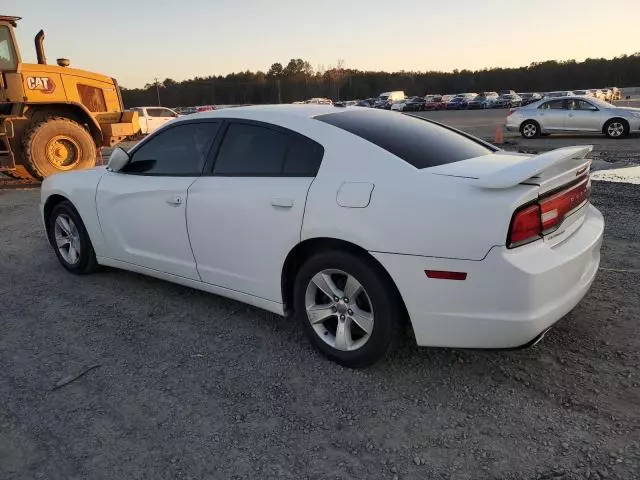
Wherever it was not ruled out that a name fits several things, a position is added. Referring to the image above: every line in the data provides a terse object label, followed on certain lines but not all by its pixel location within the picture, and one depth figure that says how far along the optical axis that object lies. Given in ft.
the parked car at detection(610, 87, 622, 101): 166.52
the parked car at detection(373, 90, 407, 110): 207.00
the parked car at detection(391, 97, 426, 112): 196.01
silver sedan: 50.08
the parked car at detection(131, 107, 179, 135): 67.56
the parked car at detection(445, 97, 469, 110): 189.06
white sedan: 8.47
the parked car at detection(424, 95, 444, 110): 194.29
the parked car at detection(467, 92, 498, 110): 182.50
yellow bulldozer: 32.81
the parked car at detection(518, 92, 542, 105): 178.48
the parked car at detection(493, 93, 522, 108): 177.91
